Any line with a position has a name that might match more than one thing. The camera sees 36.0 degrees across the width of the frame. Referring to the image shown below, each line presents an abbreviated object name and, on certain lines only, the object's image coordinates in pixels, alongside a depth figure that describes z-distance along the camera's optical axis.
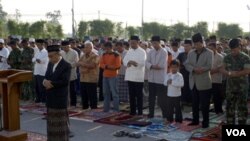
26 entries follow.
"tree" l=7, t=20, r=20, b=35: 31.00
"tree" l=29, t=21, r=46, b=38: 30.86
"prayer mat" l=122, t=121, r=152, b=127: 8.46
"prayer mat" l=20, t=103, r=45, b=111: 10.91
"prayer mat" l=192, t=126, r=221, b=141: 7.19
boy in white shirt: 8.63
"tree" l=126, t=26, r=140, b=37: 35.31
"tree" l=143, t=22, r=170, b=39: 33.84
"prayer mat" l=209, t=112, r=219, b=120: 9.34
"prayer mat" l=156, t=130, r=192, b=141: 7.38
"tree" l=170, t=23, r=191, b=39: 32.22
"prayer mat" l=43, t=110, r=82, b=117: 9.95
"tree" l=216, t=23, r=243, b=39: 31.58
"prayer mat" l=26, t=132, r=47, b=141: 7.52
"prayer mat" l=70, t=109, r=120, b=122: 9.38
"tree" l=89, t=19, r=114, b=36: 33.12
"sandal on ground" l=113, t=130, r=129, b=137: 7.67
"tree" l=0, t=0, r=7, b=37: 29.78
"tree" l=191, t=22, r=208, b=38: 31.44
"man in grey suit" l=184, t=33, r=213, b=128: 8.03
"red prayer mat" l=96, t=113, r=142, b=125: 8.86
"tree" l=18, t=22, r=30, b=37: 31.41
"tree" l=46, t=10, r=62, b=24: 41.69
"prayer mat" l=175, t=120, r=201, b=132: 8.16
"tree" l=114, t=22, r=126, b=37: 35.03
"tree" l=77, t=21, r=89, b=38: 32.97
